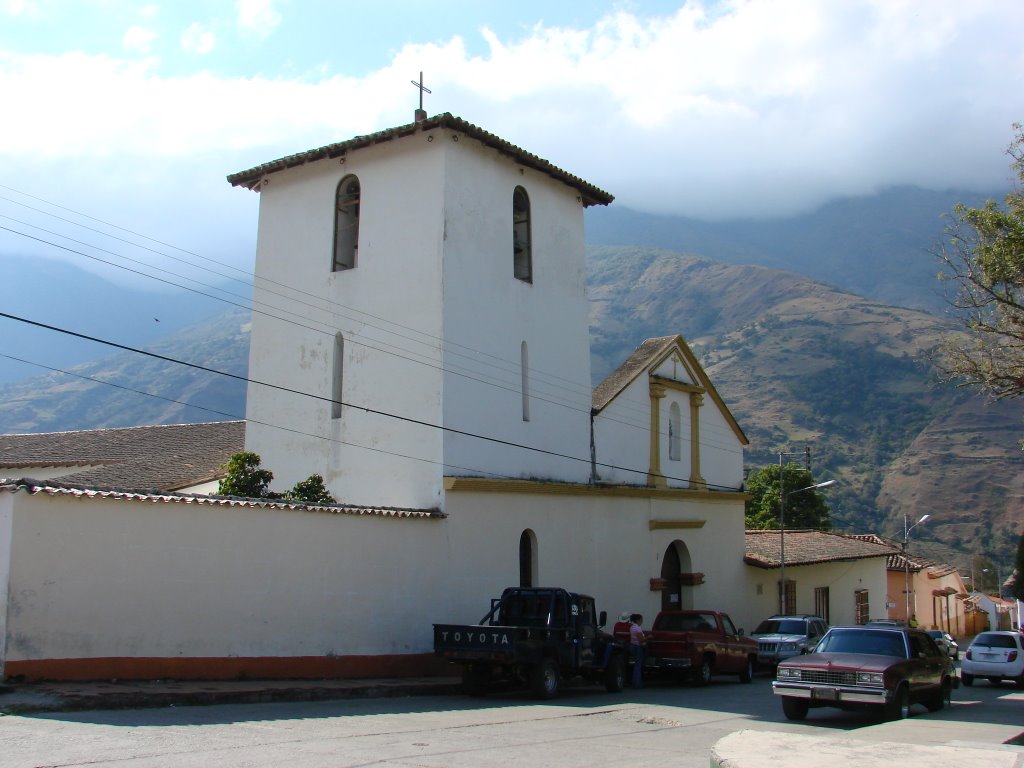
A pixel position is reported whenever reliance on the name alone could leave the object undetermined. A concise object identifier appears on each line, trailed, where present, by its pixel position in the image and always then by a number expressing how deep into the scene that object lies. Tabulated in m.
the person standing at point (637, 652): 20.03
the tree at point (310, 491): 19.98
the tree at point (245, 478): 19.36
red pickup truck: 20.64
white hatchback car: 22.95
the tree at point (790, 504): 48.91
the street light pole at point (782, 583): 31.25
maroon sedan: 14.13
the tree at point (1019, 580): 46.53
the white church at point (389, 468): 14.40
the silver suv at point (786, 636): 24.92
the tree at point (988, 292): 17.20
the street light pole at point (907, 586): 47.83
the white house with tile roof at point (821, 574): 32.81
